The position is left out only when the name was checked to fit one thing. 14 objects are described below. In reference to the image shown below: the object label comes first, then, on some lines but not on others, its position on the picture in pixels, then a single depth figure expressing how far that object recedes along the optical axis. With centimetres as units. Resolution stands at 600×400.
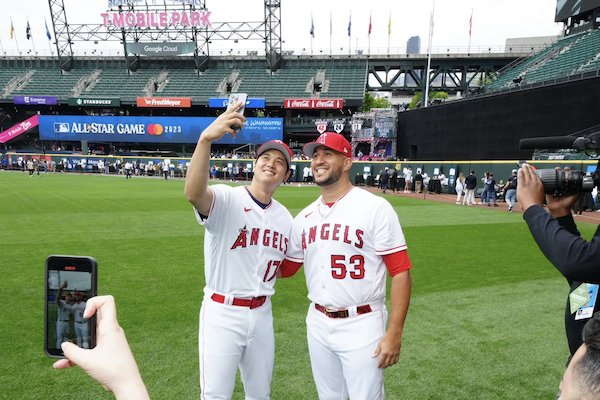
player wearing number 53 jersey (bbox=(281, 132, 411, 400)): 260
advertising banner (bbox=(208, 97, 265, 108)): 4441
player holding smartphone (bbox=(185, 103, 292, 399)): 271
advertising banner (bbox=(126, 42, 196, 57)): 4988
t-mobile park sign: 4850
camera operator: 176
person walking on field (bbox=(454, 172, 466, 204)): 1900
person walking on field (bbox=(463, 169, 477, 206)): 1848
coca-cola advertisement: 4369
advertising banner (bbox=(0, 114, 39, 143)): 4675
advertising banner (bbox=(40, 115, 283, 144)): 4359
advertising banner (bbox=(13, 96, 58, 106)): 4688
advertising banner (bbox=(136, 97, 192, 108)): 4562
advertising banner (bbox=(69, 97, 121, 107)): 4619
